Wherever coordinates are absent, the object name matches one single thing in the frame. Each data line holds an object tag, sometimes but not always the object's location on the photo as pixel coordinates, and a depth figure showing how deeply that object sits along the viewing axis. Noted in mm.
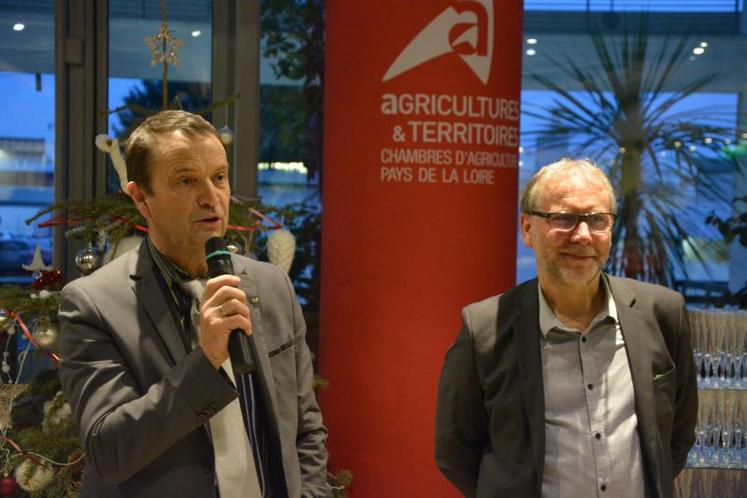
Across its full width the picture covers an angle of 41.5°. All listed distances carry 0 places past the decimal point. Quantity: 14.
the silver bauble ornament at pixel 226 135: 3395
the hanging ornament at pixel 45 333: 3422
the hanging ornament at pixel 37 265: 3615
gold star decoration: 3523
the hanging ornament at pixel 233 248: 2966
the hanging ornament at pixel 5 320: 3438
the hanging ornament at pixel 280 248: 4129
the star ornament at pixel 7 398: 3453
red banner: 4117
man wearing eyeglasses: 2189
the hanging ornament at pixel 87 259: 3506
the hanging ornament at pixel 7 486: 4242
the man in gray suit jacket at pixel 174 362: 1772
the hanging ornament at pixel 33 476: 3449
